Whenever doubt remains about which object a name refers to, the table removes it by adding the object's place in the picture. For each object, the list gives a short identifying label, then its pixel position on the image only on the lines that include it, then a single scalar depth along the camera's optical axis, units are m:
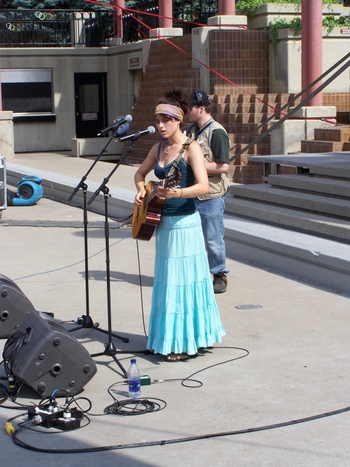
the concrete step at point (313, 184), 14.26
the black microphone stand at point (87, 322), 8.92
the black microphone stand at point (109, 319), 8.28
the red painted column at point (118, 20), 37.31
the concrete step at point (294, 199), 13.57
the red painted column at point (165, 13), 33.07
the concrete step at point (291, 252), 11.12
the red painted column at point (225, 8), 28.96
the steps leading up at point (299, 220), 11.54
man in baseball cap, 10.34
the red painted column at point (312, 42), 21.61
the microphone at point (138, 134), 8.16
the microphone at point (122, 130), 8.63
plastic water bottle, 7.21
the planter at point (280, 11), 26.34
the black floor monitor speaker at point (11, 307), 9.01
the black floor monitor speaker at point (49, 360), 7.07
